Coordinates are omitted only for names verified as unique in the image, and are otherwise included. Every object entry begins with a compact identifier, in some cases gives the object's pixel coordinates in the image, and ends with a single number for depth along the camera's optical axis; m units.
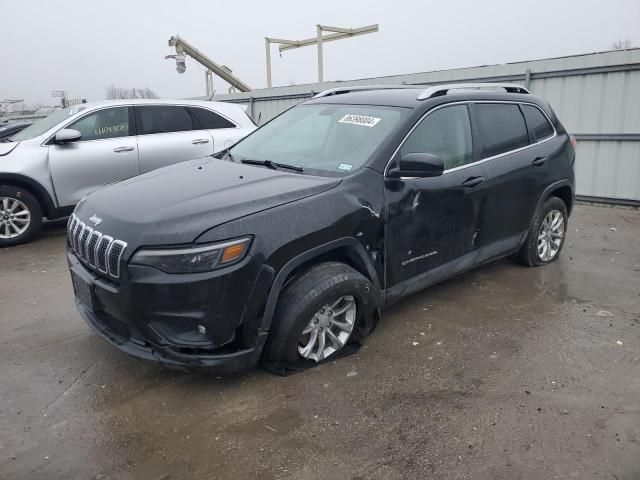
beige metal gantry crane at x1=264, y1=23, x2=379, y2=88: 16.48
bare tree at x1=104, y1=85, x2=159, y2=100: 32.82
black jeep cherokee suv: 2.79
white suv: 6.32
